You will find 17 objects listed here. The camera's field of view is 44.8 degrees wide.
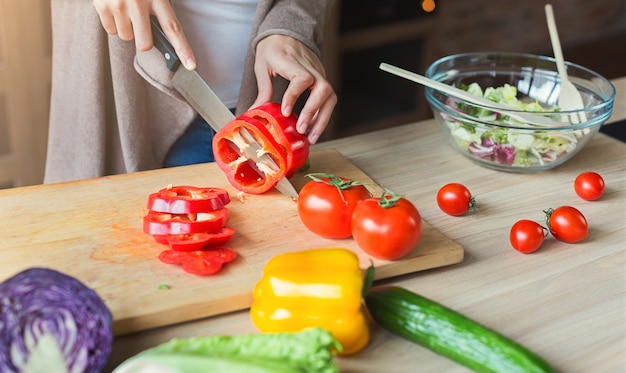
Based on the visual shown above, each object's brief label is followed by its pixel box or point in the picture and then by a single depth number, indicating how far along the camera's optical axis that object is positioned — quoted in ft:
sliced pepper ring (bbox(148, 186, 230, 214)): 4.91
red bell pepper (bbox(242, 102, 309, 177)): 5.56
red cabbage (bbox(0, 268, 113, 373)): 3.31
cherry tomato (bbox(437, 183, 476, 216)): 5.35
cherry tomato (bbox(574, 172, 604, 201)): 5.66
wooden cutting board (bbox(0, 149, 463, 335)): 4.24
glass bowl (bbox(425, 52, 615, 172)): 5.88
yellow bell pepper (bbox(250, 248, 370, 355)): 3.89
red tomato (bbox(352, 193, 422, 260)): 4.49
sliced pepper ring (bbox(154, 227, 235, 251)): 4.62
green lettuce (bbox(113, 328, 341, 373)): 3.30
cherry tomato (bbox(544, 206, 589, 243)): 5.02
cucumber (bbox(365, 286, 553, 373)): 3.72
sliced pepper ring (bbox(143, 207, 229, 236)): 4.71
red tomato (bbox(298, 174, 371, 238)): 4.79
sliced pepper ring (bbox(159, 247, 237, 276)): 4.45
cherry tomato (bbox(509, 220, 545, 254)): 4.89
